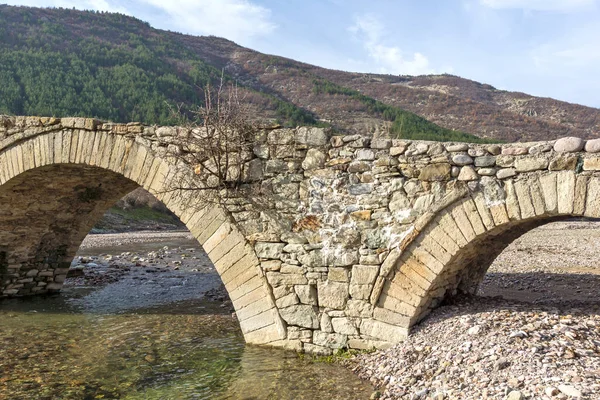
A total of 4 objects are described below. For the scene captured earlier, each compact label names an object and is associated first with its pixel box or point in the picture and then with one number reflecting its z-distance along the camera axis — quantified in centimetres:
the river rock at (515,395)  371
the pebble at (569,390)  355
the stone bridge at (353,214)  494
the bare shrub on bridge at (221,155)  608
